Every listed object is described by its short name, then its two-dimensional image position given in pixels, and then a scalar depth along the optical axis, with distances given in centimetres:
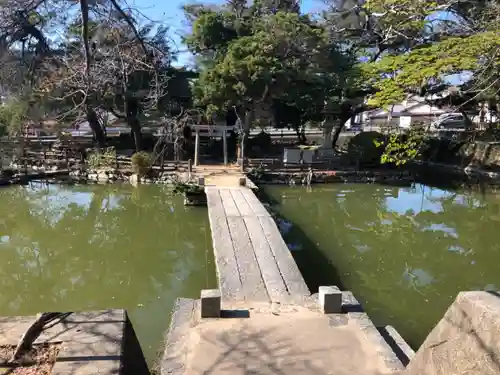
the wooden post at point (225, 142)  1625
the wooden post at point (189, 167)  1504
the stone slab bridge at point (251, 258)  486
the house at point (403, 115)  3200
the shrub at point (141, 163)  1502
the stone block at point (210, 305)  412
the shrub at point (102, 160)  1600
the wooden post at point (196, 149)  1628
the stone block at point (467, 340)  171
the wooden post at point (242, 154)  1598
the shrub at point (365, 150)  1661
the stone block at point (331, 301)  425
